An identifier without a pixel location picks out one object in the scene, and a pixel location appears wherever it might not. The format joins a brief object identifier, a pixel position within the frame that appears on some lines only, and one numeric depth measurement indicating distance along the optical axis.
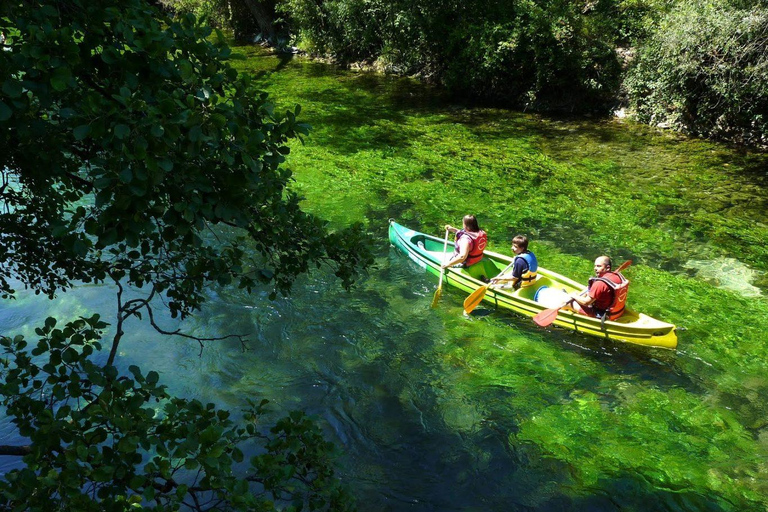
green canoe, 7.19
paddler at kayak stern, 7.30
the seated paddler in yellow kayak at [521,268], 8.20
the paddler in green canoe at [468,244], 8.70
